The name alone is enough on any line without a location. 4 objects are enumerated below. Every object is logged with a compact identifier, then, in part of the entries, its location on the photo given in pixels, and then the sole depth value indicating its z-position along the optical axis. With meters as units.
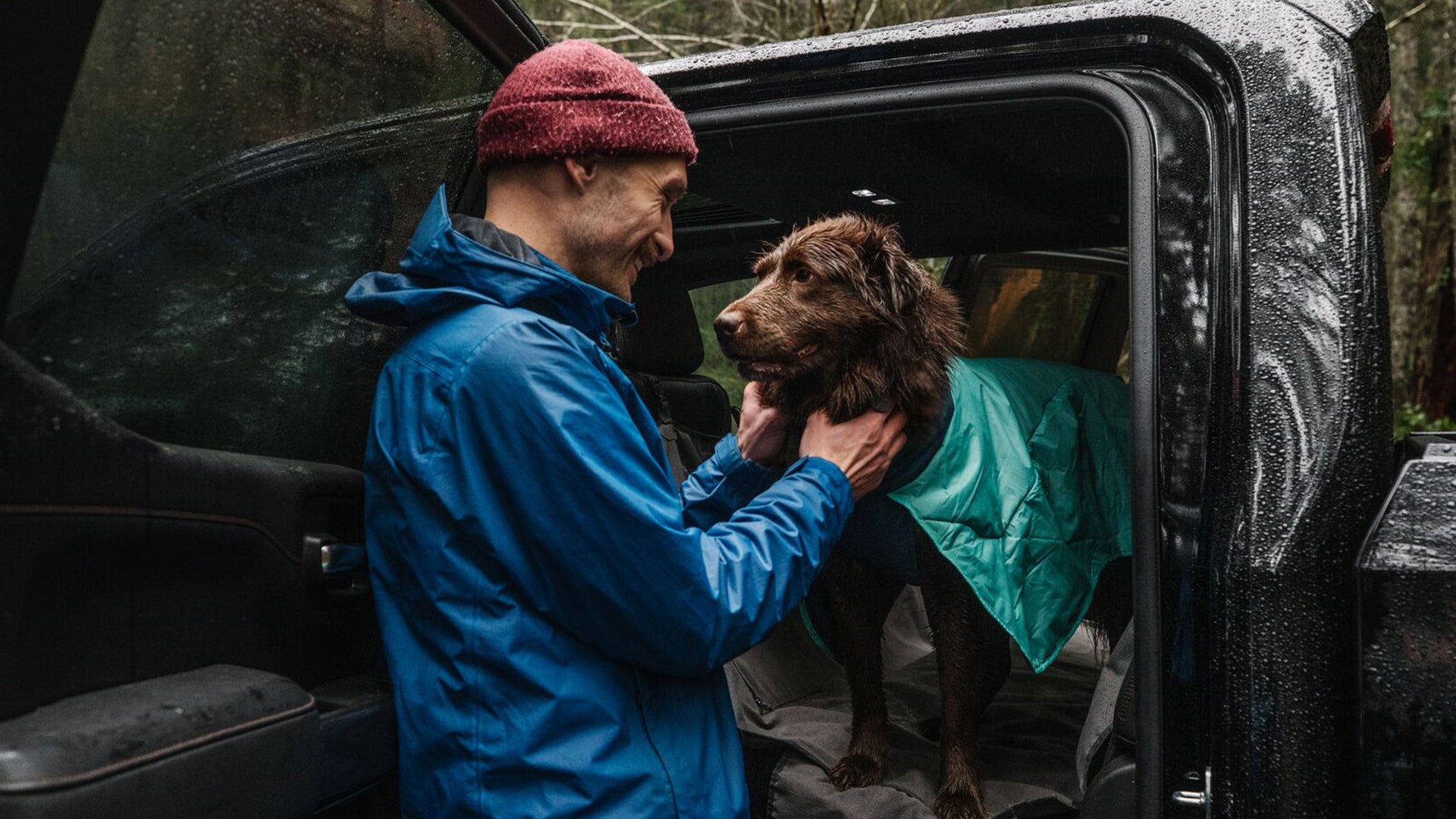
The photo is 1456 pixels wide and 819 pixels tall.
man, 1.49
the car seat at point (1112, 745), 1.68
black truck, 1.11
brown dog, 2.70
